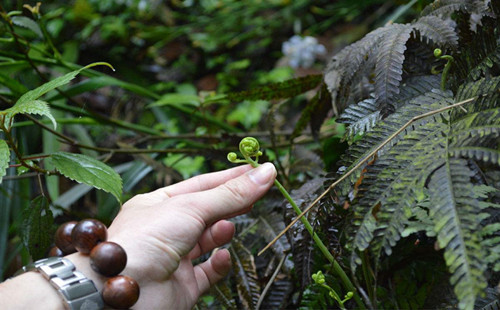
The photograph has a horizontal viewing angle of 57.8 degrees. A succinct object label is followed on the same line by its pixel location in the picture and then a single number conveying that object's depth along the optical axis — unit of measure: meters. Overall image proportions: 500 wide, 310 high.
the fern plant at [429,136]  0.50
